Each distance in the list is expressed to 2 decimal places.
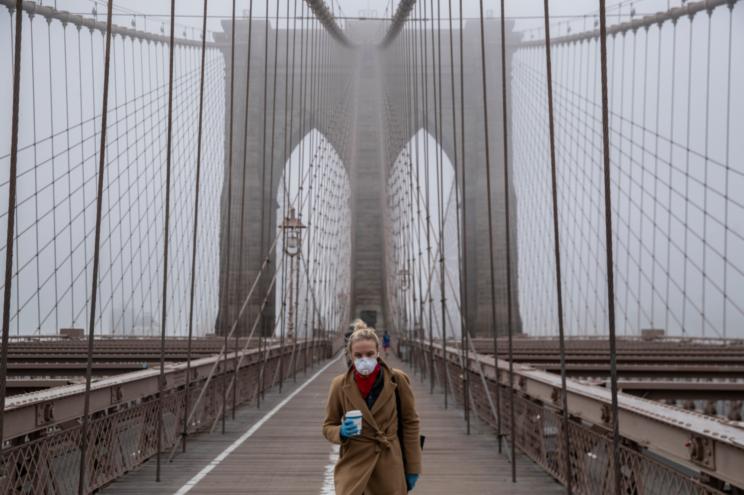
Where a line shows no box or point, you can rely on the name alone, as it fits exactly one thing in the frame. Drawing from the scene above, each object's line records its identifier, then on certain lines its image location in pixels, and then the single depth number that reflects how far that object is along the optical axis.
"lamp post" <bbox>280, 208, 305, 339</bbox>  18.80
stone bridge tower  34.50
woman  3.00
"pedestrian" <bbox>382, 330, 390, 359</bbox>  25.42
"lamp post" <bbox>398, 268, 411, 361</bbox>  23.50
